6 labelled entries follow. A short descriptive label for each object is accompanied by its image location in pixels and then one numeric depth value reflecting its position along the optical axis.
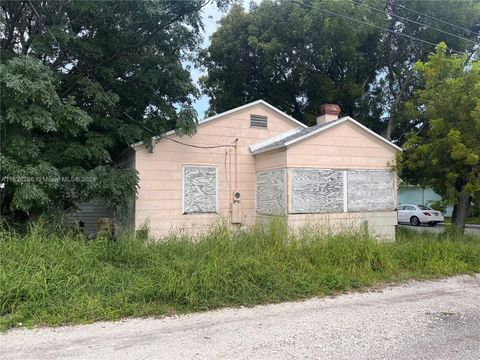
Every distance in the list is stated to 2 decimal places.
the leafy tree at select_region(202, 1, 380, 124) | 15.56
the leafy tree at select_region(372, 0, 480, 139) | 15.82
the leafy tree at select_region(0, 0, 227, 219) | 7.18
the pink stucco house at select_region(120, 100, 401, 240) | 9.57
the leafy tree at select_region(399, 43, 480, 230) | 9.61
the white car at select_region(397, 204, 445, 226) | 23.52
